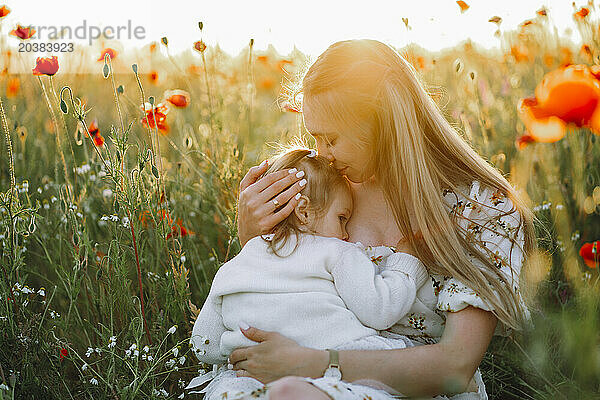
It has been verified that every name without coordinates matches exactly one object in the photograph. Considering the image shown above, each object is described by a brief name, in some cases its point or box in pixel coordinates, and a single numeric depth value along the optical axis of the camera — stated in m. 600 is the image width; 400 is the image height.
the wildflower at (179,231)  2.20
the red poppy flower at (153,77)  2.95
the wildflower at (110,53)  2.22
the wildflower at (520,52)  2.97
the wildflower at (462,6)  2.68
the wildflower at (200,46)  2.26
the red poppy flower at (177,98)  2.18
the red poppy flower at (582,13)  2.49
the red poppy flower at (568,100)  1.70
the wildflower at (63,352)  1.90
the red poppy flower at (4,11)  2.41
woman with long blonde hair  1.52
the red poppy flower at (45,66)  1.95
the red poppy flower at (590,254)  1.97
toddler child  1.55
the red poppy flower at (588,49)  2.39
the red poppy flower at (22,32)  2.28
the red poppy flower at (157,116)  2.00
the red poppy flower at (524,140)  2.32
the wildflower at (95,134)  2.01
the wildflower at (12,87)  3.13
